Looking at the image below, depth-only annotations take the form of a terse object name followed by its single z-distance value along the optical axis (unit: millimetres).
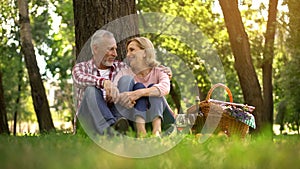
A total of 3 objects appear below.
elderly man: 5621
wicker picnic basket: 7398
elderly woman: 5746
